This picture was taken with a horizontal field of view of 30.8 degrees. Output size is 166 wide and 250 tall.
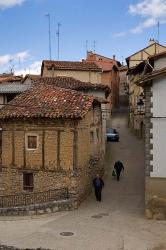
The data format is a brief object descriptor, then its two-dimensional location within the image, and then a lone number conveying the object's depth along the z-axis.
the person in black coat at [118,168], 21.41
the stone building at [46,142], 17.06
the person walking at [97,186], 17.76
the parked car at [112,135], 30.37
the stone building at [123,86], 47.70
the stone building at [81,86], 22.60
